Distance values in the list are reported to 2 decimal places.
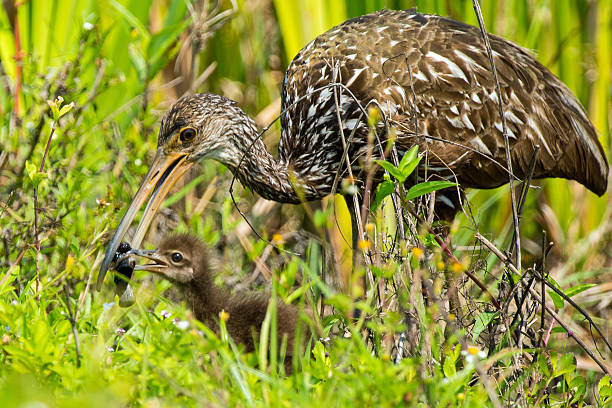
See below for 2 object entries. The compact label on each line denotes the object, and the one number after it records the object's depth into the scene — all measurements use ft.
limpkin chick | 21.99
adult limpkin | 24.34
